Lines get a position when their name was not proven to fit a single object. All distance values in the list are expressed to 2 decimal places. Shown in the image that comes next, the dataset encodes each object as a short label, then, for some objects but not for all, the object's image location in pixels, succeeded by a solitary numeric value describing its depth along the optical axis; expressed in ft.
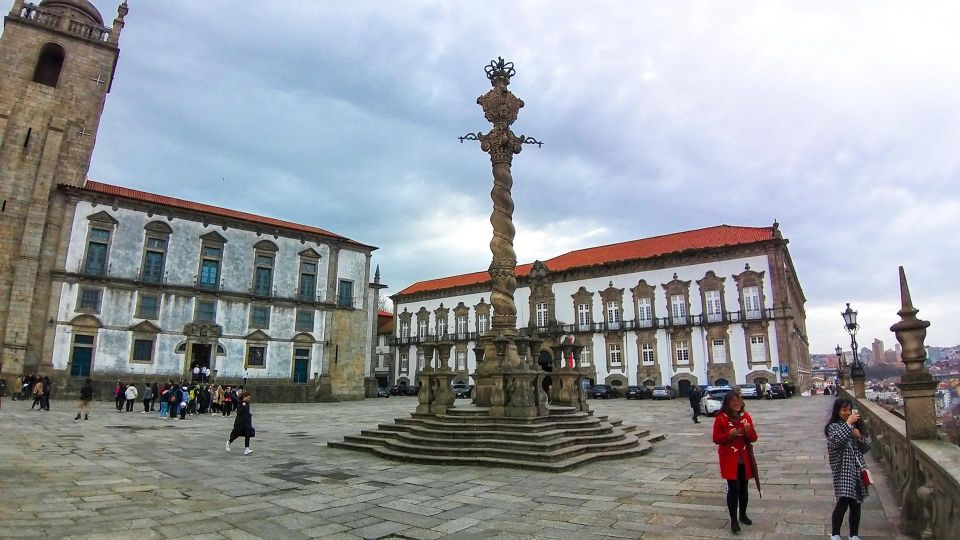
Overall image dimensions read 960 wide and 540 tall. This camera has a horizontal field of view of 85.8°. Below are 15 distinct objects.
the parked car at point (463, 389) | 139.13
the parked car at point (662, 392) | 121.29
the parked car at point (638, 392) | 129.39
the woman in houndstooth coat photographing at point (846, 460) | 15.16
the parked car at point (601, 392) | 133.08
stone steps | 31.65
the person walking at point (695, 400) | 59.81
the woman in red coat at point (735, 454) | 17.48
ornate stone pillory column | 37.09
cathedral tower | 88.02
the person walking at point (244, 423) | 36.06
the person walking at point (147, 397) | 72.54
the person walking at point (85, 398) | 55.97
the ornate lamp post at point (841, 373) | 86.63
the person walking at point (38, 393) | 65.21
